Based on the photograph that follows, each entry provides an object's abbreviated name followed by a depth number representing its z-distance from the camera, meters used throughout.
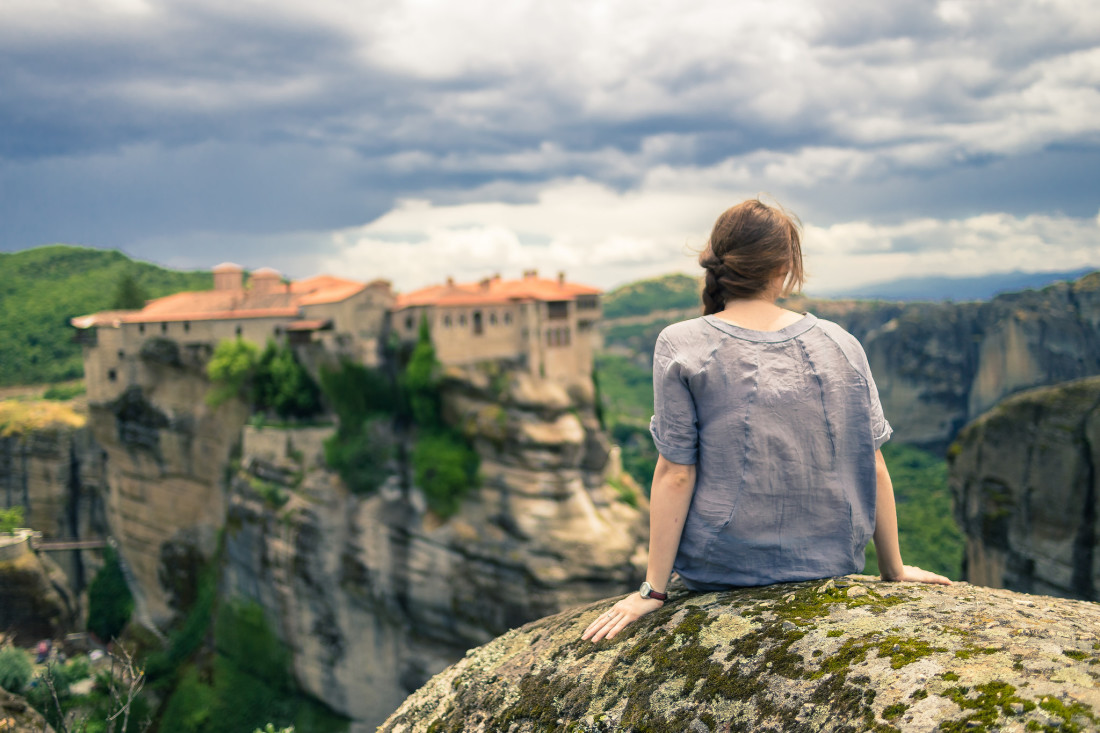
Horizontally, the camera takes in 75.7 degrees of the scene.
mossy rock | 2.46
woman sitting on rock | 3.67
